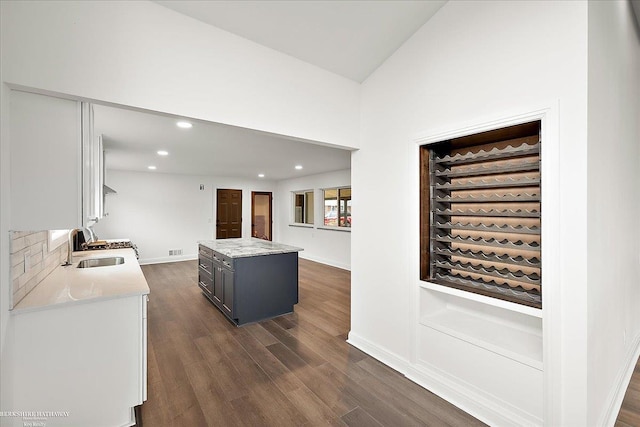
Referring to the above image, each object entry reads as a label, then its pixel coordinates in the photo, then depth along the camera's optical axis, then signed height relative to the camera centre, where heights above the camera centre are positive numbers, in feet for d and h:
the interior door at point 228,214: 27.40 -0.05
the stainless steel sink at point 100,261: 10.65 -1.88
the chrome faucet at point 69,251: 9.84 -1.34
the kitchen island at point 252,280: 11.52 -2.88
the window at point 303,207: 27.91 +0.68
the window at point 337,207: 23.34 +0.58
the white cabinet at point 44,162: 4.89 +0.93
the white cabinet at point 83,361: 5.23 -2.95
